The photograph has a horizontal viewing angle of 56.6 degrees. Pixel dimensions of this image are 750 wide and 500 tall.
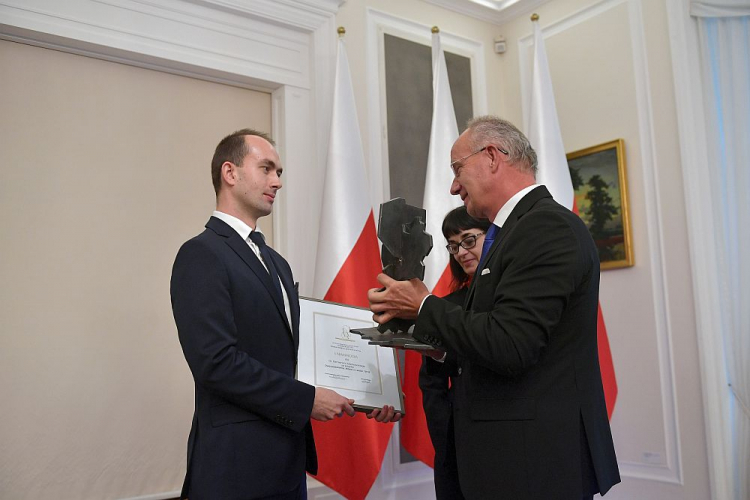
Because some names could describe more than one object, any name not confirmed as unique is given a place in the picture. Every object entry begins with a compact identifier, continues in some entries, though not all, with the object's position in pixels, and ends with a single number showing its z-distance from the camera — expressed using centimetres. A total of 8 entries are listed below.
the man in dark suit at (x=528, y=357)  180
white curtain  396
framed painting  450
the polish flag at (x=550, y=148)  413
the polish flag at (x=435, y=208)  385
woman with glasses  246
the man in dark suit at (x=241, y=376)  217
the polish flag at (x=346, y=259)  353
